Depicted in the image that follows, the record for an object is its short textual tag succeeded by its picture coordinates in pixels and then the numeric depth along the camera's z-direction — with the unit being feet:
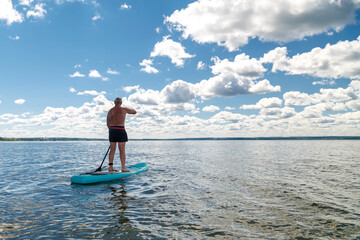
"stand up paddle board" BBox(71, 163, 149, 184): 38.75
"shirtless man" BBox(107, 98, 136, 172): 40.78
